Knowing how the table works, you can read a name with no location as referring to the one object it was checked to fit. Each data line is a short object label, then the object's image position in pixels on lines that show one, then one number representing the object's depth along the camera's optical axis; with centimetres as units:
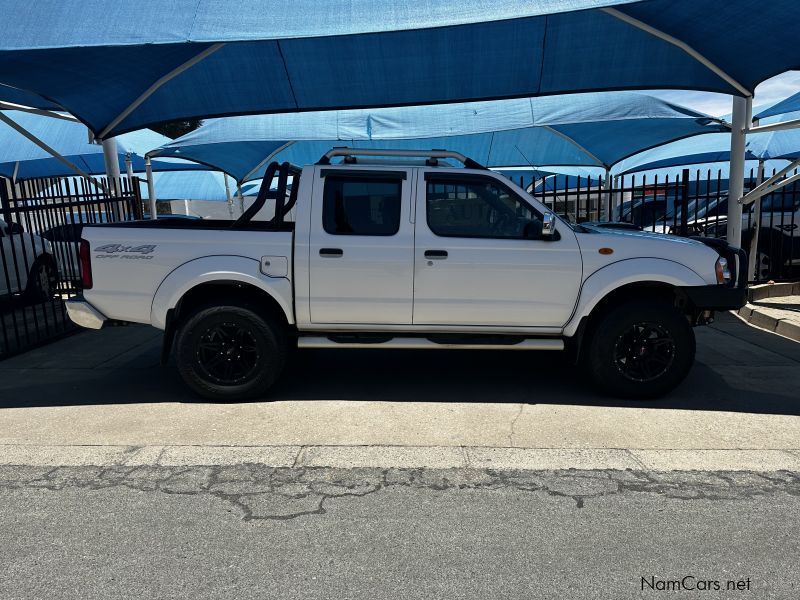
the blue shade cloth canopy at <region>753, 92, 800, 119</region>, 1198
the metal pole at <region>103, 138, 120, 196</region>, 966
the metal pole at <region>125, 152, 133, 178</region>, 1258
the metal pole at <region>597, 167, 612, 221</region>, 1720
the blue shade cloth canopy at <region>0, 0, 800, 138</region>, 501
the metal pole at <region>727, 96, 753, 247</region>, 857
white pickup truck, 489
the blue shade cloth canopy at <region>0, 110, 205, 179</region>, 1539
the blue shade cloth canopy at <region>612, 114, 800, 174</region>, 1541
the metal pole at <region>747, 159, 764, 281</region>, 976
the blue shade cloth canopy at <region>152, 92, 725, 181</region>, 1188
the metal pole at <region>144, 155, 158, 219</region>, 1146
